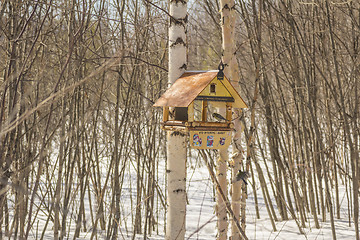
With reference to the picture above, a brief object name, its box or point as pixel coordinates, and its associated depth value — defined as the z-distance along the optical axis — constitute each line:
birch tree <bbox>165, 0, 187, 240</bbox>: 4.43
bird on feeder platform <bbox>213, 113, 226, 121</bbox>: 4.73
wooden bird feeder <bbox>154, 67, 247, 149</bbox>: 4.30
